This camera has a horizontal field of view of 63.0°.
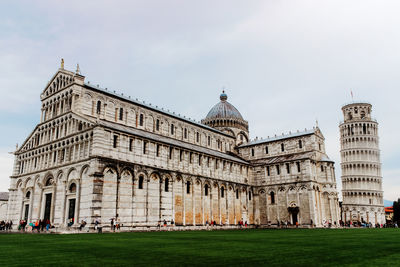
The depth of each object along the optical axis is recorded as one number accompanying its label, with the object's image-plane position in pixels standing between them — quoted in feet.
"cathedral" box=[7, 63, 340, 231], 116.37
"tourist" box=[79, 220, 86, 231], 103.96
